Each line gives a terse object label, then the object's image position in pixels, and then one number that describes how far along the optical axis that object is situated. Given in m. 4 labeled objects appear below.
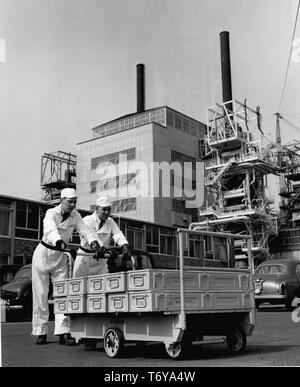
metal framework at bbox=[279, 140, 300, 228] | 52.34
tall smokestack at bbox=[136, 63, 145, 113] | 45.47
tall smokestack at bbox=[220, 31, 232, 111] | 46.14
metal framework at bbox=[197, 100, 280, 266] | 49.41
